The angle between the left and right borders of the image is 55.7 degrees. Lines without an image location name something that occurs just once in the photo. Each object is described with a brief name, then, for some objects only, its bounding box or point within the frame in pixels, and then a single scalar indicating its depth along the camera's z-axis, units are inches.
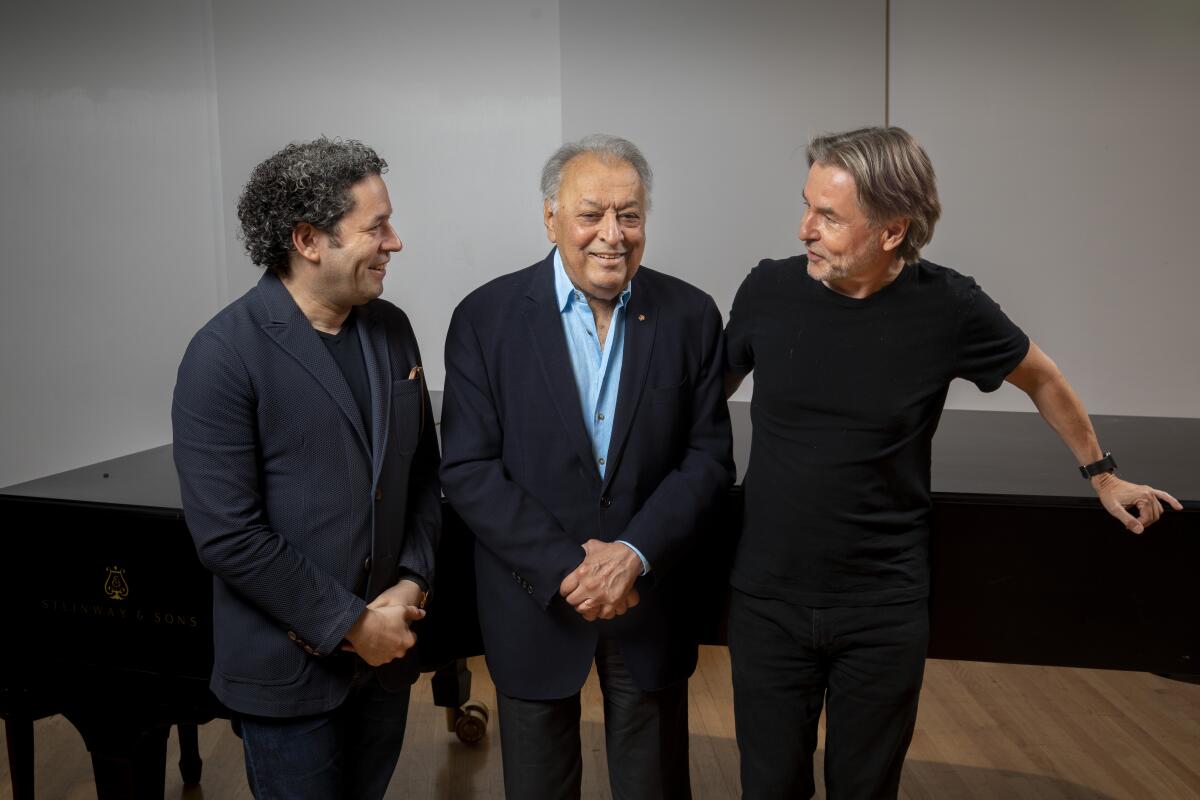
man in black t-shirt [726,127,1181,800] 70.6
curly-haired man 65.9
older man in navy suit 72.5
